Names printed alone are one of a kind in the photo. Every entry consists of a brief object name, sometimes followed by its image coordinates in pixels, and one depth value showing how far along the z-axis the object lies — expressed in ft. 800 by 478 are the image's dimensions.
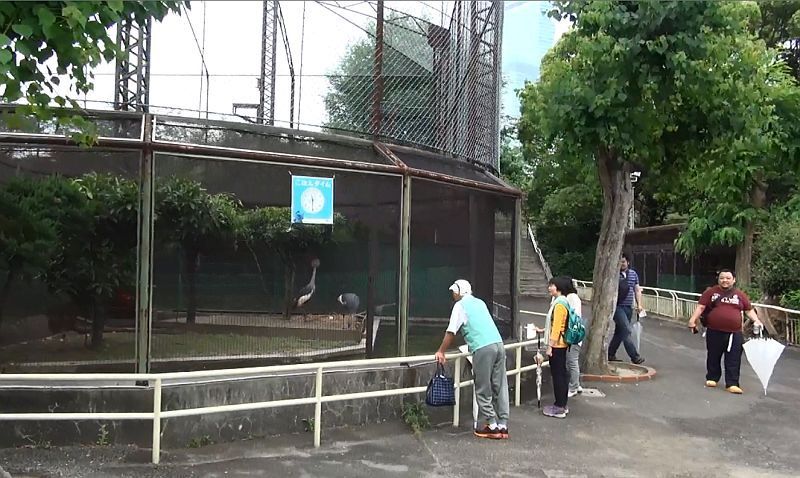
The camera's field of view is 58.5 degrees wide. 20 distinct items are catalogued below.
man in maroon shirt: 29.81
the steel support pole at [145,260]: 20.84
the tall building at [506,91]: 108.66
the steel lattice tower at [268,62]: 36.40
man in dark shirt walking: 34.71
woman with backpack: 24.14
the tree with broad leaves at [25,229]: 20.93
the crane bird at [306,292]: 23.50
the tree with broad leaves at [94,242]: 21.16
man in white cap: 21.18
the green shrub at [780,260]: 46.21
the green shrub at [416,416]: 22.33
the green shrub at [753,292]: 52.64
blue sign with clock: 23.07
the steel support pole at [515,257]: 31.07
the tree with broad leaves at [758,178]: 44.06
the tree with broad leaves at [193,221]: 21.54
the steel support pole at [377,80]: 26.27
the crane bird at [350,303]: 24.23
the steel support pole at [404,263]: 24.31
